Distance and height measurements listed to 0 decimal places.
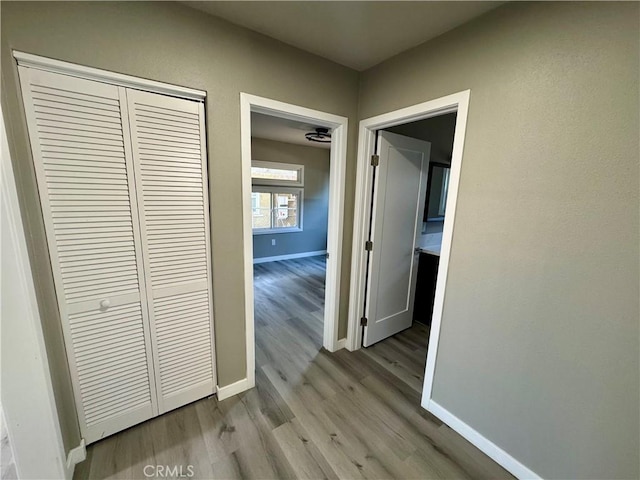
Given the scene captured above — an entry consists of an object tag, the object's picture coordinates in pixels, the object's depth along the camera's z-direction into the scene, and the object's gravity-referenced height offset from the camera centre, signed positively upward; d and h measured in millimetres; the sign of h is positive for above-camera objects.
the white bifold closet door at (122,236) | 1206 -252
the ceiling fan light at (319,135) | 3820 +924
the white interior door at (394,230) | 2217 -301
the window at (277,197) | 5086 -69
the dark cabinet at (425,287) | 2818 -977
